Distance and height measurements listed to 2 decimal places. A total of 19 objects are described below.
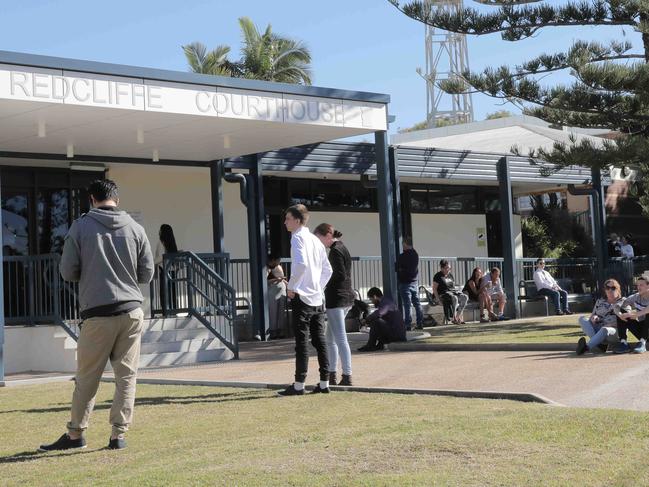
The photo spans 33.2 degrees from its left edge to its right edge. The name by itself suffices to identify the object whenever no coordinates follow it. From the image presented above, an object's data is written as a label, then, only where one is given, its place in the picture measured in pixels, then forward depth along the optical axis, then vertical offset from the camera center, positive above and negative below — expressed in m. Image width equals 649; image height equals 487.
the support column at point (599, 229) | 26.31 +1.38
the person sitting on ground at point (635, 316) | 13.05 -0.39
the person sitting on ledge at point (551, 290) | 24.44 -0.05
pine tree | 20.69 +4.14
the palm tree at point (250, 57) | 43.03 +9.77
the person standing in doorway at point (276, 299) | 20.20 +0.03
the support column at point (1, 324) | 13.42 -0.13
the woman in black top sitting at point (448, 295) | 22.56 -0.05
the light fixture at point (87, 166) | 18.87 +2.52
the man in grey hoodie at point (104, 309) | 7.39 +0.00
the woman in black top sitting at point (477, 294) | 23.27 -0.06
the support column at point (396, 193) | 21.66 +2.05
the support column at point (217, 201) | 19.33 +1.82
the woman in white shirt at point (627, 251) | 28.20 +0.86
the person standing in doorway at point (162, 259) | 17.08 +0.77
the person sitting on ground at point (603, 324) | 13.13 -0.47
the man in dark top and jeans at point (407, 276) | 20.02 +0.34
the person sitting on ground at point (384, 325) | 15.86 -0.44
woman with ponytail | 10.56 -0.09
